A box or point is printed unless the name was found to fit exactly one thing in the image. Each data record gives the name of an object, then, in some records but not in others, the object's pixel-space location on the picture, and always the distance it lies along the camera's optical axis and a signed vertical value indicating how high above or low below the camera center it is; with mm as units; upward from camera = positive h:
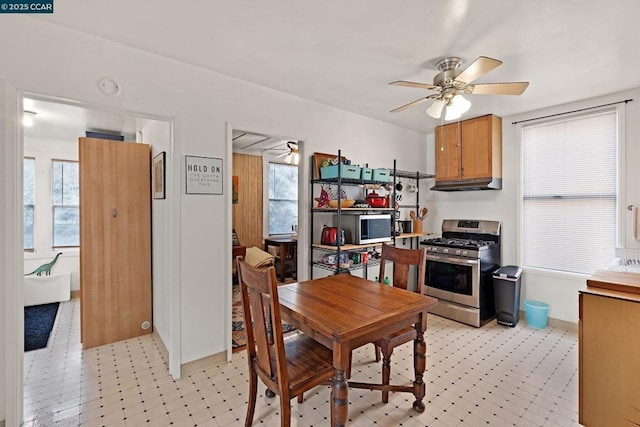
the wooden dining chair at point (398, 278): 2053 -540
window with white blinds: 3111 +237
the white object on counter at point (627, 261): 2161 -409
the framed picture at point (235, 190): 5329 +427
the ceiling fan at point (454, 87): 2043 +927
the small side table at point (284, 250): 5238 -679
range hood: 3697 +380
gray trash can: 3393 -957
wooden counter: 1632 -804
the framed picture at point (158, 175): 2701 +371
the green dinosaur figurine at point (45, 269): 3941 -749
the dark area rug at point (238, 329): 2913 -1293
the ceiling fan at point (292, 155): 4602 +925
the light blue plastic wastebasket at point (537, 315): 3369 -1172
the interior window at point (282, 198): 6211 +330
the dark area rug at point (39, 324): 2918 -1261
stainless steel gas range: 3430 -725
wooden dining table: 1498 -575
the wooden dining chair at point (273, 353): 1511 -856
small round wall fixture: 2080 +912
